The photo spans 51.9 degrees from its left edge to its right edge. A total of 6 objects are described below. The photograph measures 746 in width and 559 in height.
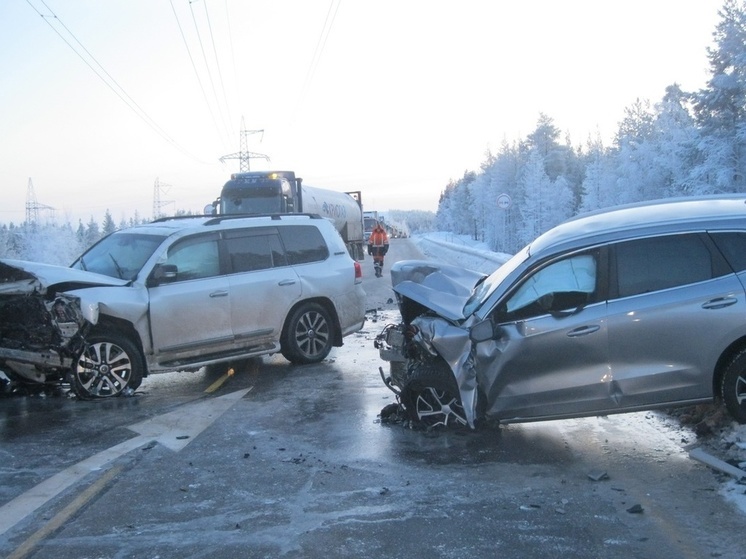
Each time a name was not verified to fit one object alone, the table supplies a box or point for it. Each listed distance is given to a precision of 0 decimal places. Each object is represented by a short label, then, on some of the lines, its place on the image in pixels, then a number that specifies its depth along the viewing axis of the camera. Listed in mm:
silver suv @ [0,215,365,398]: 8188
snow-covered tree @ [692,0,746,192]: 39625
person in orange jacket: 27916
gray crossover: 5805
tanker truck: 25234
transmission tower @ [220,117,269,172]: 57403
